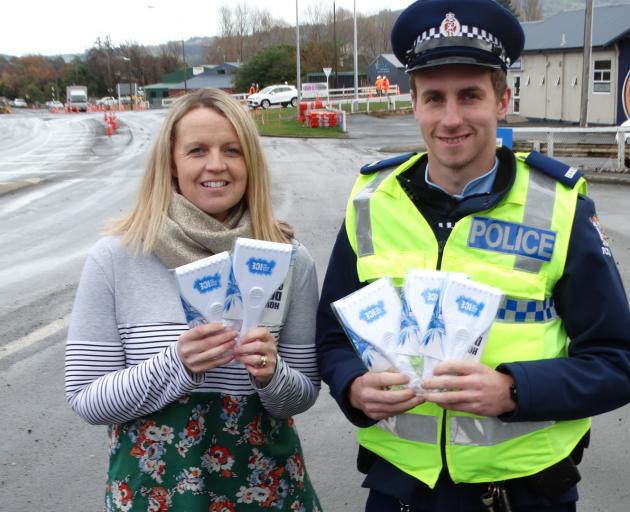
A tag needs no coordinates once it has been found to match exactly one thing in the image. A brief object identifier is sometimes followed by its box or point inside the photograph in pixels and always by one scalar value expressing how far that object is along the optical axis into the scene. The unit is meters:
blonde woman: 2.26
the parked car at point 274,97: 54.28
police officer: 1.97
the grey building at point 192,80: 100.56
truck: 82.19
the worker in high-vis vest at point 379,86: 54.26
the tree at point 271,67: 72.31
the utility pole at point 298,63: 44.28
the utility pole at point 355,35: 43.04
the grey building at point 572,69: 28.94
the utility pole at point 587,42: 22.08
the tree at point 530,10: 115.62
